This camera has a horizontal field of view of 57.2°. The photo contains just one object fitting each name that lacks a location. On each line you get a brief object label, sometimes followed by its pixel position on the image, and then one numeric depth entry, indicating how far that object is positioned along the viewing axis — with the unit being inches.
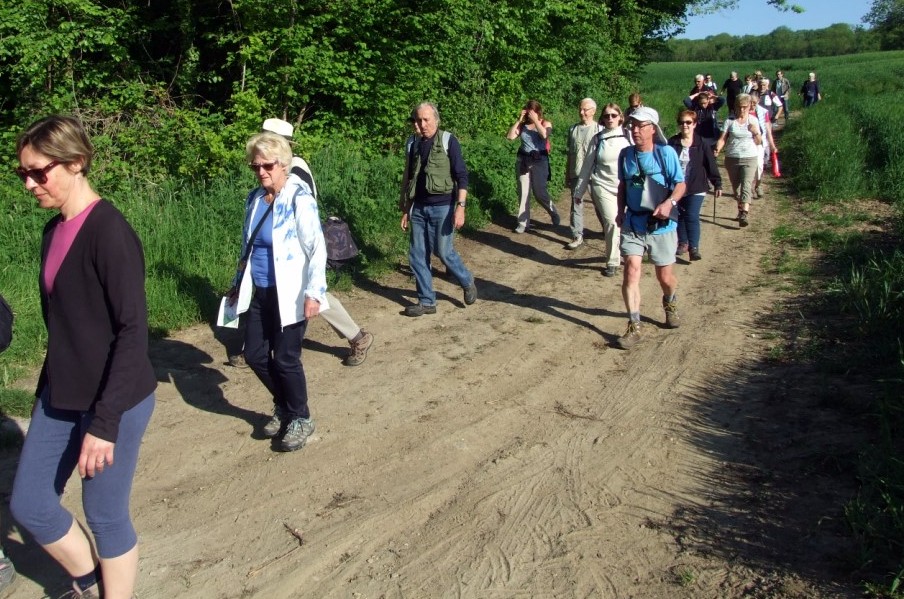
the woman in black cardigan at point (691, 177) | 368.5
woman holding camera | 406.9
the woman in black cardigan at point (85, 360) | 115.4
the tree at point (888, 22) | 3356.3
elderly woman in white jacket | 184.5
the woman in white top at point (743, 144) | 434.0
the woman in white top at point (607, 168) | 342.0
